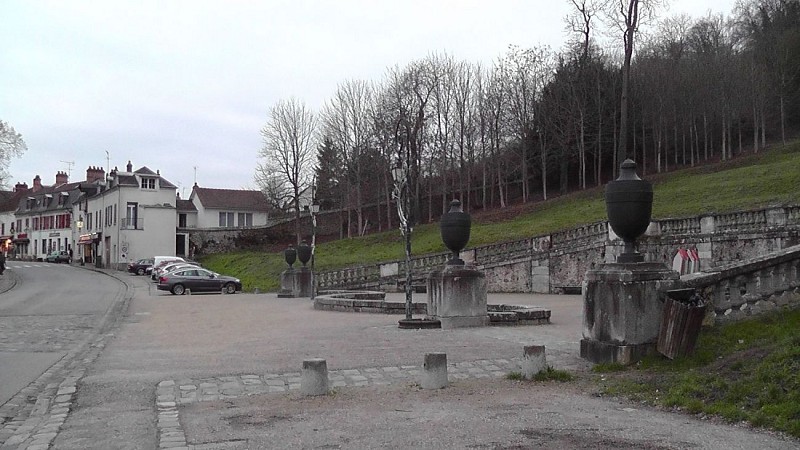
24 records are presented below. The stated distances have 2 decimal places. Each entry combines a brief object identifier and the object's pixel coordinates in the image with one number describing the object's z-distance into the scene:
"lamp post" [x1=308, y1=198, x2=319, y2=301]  32.53
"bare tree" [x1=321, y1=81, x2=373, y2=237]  61.00
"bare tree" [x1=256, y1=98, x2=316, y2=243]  61.75
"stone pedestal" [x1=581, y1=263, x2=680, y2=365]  9.66
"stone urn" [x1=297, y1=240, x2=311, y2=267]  32.72
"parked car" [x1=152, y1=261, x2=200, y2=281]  40.77
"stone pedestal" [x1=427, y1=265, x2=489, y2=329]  16.19
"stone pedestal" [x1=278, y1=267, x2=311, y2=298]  32.81
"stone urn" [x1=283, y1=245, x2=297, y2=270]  35.41
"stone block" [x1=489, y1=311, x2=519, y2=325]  16.72
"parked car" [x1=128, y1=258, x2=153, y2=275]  55.69
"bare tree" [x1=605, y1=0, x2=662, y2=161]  38.28
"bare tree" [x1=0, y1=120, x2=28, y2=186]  45.69
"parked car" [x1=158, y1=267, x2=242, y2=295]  36.94
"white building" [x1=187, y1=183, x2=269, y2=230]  77.25
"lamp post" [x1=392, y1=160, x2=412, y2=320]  17.15
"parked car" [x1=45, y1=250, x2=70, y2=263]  77.88
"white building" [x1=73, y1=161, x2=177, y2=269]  63.81
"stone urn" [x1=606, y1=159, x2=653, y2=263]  10.09
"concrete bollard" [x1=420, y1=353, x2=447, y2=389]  8.97
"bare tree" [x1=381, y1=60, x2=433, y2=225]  54.53
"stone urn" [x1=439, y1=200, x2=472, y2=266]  16.73
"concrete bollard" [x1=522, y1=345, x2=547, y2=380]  9.34
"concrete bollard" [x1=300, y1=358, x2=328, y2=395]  8.74
